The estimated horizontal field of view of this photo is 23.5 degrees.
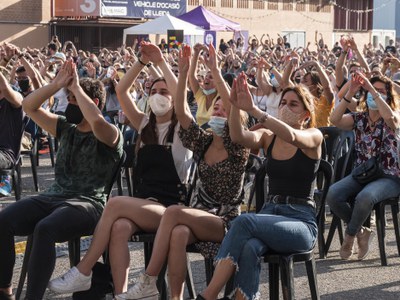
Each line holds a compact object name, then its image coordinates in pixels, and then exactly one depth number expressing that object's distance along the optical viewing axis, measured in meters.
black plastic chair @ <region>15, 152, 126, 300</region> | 6.36
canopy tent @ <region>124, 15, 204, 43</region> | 28.52
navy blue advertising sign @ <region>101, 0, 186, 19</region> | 40.38
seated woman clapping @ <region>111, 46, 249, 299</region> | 5.81
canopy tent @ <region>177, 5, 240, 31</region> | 30.95
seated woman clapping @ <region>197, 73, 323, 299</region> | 5.54
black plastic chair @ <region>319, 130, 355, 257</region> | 8.19
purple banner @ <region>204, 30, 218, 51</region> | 29.95
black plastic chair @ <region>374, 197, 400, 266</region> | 7.58
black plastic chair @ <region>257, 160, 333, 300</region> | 5.66
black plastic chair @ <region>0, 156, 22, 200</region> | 9.46
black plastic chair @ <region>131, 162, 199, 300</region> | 6.06
